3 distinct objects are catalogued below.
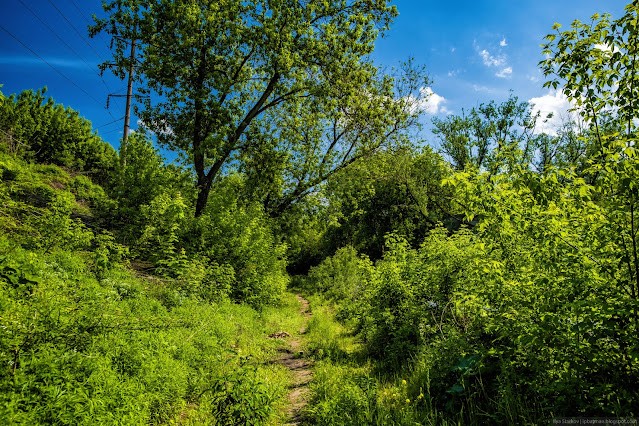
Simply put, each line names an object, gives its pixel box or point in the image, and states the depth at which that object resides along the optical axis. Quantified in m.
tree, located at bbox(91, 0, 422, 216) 12.16
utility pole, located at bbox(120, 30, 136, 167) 17.80
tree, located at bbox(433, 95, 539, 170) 26.94
